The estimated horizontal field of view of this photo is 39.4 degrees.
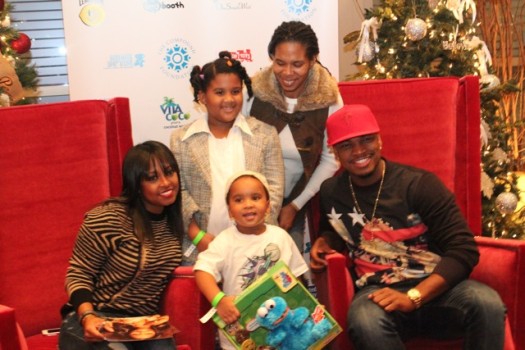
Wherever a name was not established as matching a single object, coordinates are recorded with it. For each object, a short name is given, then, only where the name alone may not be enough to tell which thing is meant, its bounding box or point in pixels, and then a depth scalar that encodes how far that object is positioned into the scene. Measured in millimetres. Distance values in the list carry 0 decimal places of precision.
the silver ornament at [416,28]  3871
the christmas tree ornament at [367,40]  4099
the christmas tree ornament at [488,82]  4008
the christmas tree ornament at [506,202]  4020
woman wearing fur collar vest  3105
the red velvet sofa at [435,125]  3244
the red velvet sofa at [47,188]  2855
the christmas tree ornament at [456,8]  4000
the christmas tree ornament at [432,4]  4047
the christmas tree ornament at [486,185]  4039
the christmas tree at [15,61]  3939
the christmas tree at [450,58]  3998
